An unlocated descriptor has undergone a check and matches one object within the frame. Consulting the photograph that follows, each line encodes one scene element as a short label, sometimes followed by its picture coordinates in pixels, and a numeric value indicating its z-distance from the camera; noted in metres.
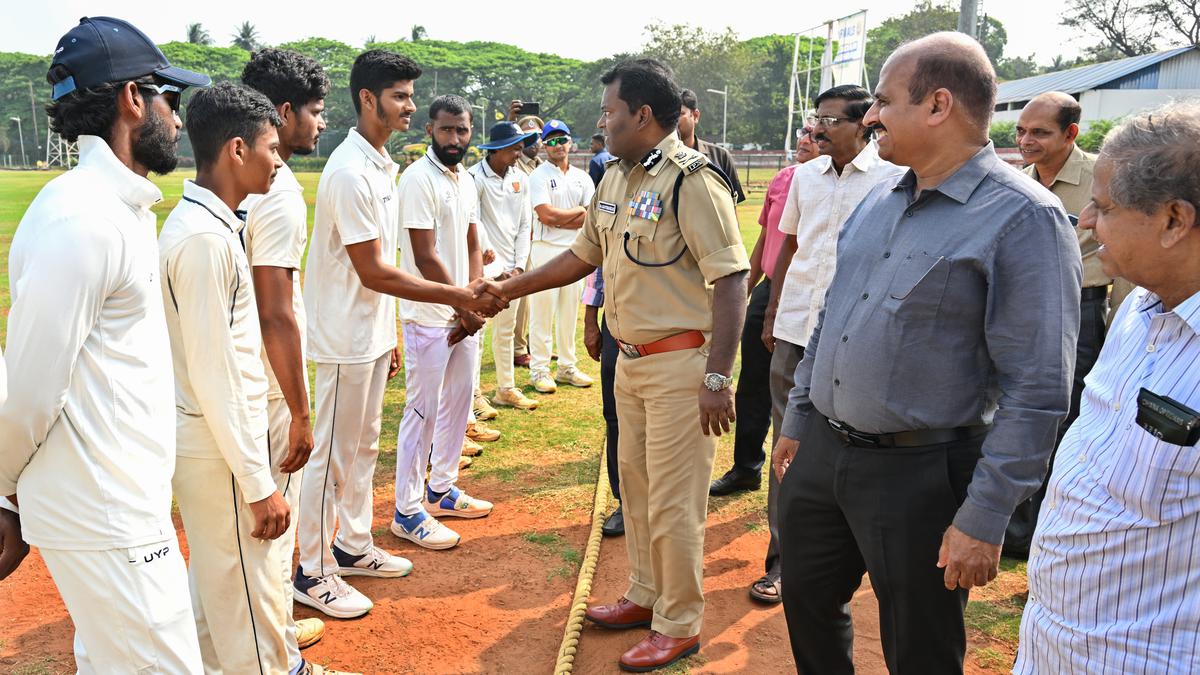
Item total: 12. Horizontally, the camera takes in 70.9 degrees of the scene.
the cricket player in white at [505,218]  7.19
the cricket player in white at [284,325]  3.22
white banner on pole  28.06
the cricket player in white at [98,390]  1.92
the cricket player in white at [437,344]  4.84
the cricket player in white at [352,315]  4.00
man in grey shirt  2.27
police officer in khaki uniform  3.41
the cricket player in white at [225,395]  2.51
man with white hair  1.82
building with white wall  39.28
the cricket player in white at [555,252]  8.18
